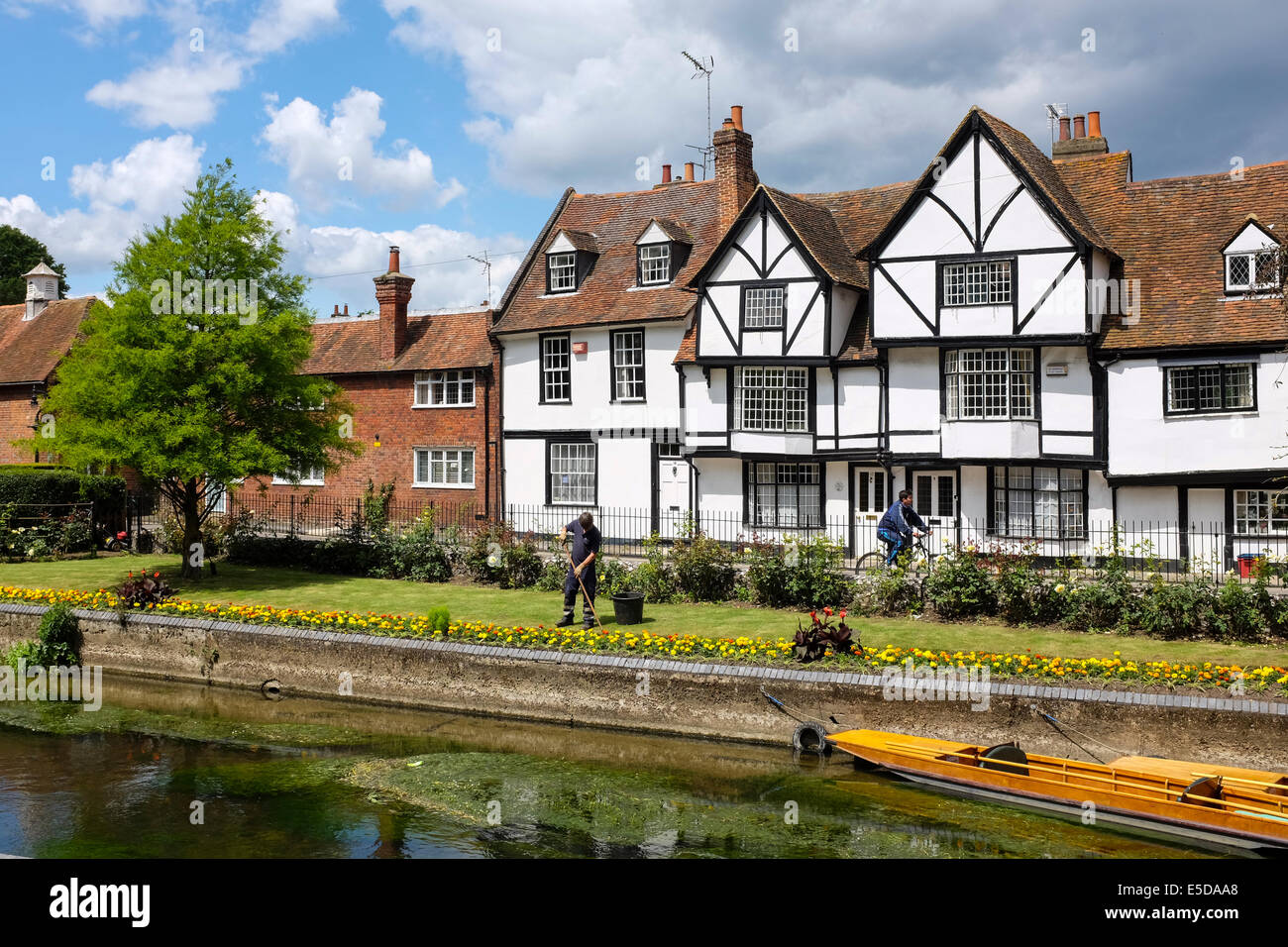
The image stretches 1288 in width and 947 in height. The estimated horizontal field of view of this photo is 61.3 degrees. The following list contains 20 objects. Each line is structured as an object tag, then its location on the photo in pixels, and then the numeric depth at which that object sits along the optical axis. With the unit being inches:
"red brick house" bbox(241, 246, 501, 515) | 1380.4
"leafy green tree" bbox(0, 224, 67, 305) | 2583.4
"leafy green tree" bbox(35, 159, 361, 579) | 900.6
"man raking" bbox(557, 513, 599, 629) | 736.3
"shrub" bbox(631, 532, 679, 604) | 826.2
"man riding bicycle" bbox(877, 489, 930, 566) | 852.0
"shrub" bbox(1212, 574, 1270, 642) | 623.5
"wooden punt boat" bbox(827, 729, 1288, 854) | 428.5
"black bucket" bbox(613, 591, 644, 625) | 740.6
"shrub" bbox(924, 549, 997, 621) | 711.1
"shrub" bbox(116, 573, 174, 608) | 828.6
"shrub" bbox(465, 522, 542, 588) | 907.4
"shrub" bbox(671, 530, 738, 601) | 812.6
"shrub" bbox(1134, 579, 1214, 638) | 637.9
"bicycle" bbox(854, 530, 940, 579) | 753.6
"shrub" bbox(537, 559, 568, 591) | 888.3
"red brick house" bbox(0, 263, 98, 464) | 1608.0
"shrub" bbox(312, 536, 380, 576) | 999.6
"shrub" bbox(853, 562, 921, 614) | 743.1
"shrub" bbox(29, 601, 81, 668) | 815.1
